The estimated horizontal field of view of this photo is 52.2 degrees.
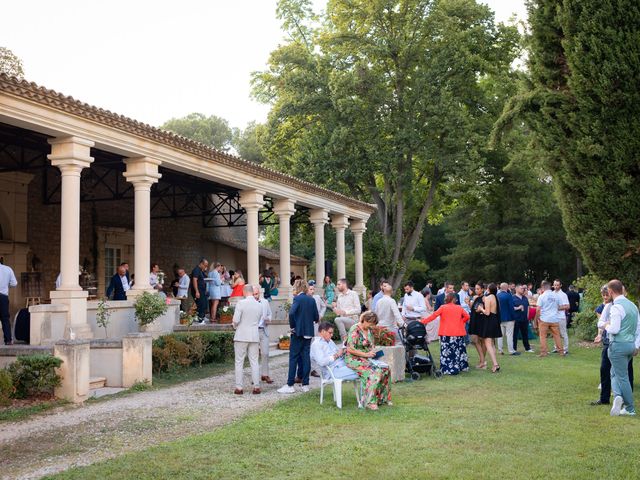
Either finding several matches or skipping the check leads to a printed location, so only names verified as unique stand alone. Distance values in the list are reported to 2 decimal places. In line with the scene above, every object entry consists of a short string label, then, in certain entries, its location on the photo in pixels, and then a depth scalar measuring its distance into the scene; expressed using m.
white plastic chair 8.71
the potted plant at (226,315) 17.14
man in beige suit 10.18
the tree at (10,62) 33.03
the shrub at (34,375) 9.38
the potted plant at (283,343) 16.61
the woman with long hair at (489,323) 12.66
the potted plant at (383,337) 11.38
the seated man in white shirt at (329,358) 8.88
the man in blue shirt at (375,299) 12.89
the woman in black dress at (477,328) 12.96
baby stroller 11.77
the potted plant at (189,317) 15.69
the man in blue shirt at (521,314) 16.20
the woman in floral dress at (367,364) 8.62
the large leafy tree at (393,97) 30.25
